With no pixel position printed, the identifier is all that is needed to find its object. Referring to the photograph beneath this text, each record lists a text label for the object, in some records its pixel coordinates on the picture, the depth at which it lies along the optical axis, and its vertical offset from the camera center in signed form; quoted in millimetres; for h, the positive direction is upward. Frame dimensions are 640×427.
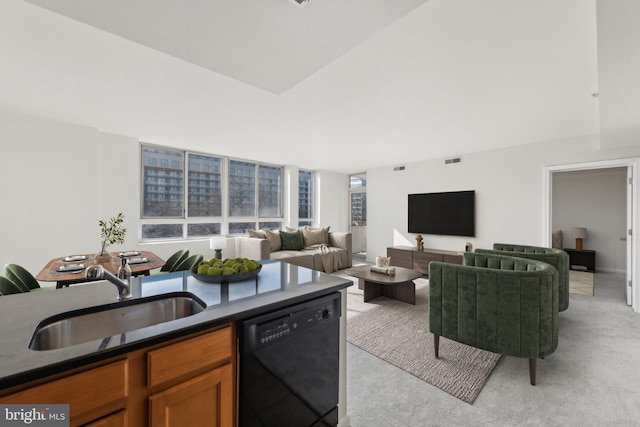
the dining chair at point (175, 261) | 2996 -542
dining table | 2174 -503
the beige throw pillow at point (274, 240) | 5336 -530
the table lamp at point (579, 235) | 5727 -480
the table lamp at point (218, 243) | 4691 -510
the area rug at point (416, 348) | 1991 -1253
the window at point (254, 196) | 5770 +435
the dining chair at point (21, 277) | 2225 -546
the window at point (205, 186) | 5190 +579
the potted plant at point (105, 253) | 2768 -403
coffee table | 3527 -1001
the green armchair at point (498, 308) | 1875 -723
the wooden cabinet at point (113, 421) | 776 -624
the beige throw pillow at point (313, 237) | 5809 -508
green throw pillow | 5480 -571
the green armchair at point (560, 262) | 2910 -541
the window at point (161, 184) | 4688 +560
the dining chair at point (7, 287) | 1913 -532
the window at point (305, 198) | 6930 +433
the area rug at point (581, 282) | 4176 -1233
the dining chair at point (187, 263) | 2781 -519
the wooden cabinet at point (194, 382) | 879 -605
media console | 4872 -844
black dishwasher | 1079 -694
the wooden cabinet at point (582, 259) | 5562 -1001
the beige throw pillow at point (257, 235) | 5227 -412
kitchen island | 706 -385
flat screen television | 5129 +9
